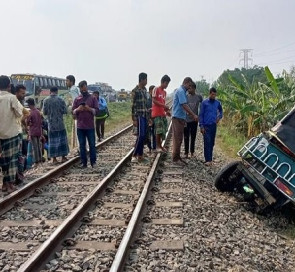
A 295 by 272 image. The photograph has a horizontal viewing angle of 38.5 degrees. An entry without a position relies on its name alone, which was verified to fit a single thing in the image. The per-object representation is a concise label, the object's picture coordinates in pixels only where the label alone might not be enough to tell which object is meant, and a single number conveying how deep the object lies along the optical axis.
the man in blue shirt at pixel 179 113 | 9.29
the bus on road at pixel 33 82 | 30.55
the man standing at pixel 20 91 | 8.20
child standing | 9.81
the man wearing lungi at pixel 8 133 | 6.96
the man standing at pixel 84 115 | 9.07
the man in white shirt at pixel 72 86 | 10.15
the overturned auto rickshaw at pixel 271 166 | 6.11
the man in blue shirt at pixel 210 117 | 9.78
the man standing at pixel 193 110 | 10.39
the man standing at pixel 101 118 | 14.55
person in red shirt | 10.24
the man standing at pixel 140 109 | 9.71
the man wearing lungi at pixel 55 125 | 9.67
